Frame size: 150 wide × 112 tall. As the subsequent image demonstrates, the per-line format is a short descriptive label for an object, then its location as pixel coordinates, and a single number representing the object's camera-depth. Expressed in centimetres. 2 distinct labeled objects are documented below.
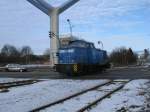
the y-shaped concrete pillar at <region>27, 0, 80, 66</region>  3829
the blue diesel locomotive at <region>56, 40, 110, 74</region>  1624
